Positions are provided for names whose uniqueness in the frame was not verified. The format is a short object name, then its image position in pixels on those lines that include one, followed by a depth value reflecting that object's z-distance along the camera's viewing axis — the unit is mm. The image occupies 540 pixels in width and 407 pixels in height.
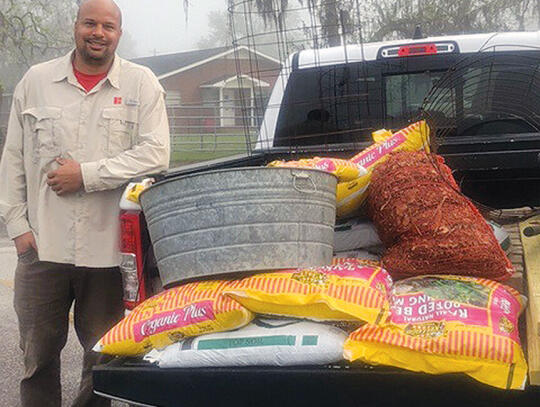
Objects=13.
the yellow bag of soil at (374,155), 3092
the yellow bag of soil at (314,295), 2266
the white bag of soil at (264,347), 2232
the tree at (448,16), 30125
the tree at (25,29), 23031
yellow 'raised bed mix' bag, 2086
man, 3418
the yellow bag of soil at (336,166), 2840
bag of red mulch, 2502
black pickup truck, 2162
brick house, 44084
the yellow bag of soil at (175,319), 2324
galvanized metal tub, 2369
